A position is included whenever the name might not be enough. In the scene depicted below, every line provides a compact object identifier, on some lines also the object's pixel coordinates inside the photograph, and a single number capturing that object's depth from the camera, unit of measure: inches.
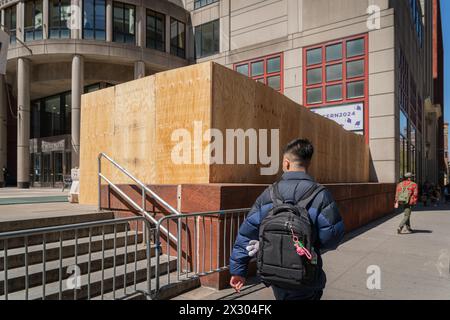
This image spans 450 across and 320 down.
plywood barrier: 237.1
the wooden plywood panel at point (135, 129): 265.9
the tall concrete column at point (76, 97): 909.2
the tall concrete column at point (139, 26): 997.8
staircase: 160.7
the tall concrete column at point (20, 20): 957.8
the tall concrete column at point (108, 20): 956.0
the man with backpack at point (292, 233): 94.2
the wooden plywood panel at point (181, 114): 235.0
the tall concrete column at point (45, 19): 935.0
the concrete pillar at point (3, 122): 1028.5
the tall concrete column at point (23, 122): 948.6
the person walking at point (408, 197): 398.4
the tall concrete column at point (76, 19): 932.0
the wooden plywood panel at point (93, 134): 302.8
